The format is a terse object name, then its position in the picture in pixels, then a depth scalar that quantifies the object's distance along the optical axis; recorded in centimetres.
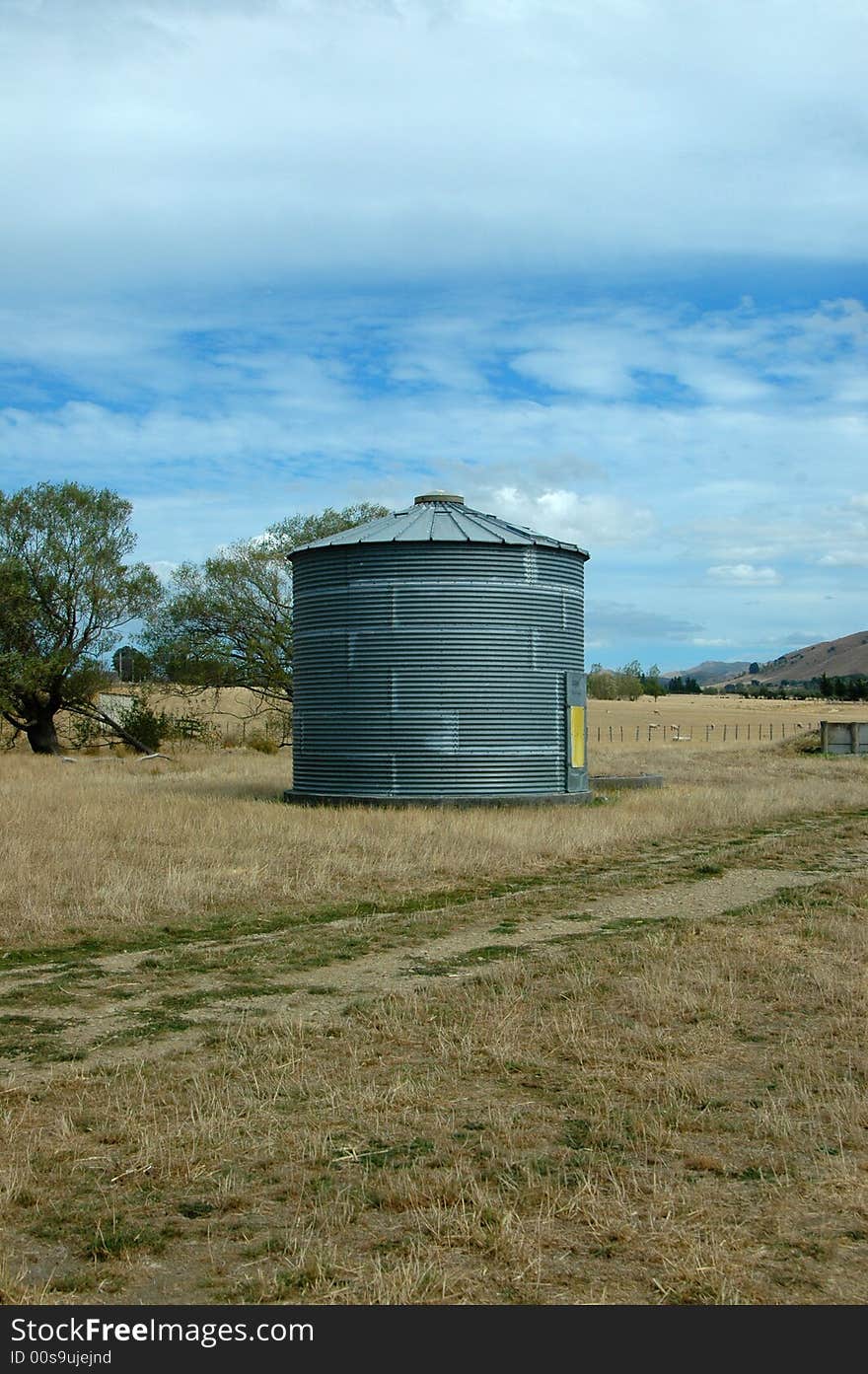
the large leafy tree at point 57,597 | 3978
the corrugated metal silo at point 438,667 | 2397
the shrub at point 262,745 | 4638
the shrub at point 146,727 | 4328
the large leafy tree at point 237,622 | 4494
